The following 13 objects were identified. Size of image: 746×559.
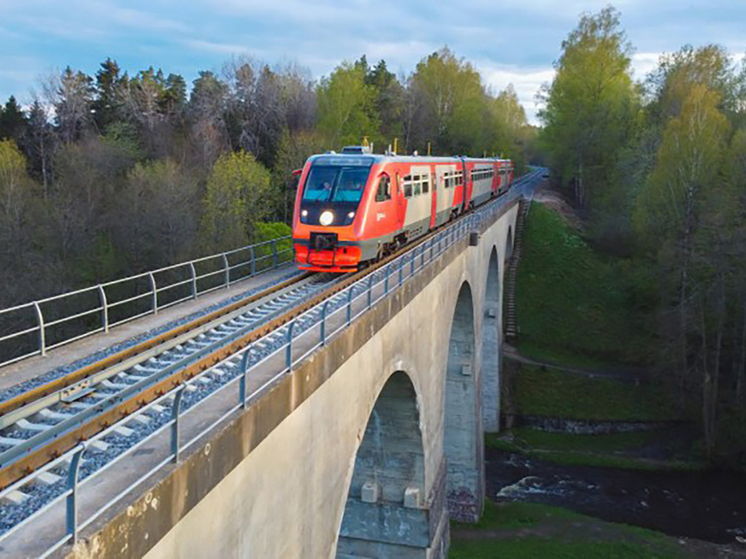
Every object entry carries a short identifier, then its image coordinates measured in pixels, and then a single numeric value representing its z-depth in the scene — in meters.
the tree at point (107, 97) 58.53
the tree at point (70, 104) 57.81
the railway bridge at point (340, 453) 5.14
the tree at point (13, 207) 36.69
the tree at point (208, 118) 51.75
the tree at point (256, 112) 56.03
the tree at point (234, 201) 38.61
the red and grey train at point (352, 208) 15.87
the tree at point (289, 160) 46.53
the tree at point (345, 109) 53.47
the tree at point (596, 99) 52.22
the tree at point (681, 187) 34.19
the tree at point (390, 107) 63.22
